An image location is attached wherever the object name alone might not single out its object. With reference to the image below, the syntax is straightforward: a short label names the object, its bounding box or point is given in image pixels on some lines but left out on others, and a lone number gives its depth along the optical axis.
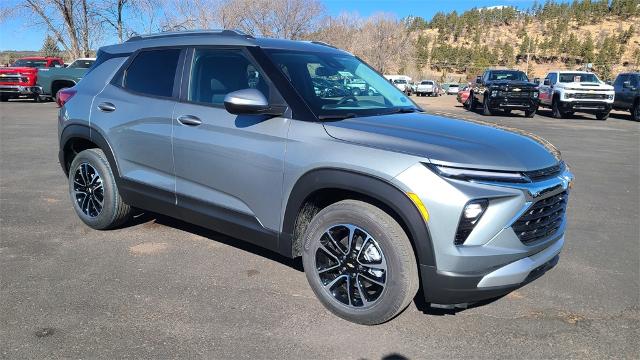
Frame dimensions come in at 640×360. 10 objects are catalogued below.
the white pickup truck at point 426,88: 52.39
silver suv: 2.82
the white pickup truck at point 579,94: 19.81
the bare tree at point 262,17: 35.53
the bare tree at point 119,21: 31.09
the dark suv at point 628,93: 20.16
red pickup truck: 22.52
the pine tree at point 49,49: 48.84
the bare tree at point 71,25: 31.03
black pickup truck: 20.06
